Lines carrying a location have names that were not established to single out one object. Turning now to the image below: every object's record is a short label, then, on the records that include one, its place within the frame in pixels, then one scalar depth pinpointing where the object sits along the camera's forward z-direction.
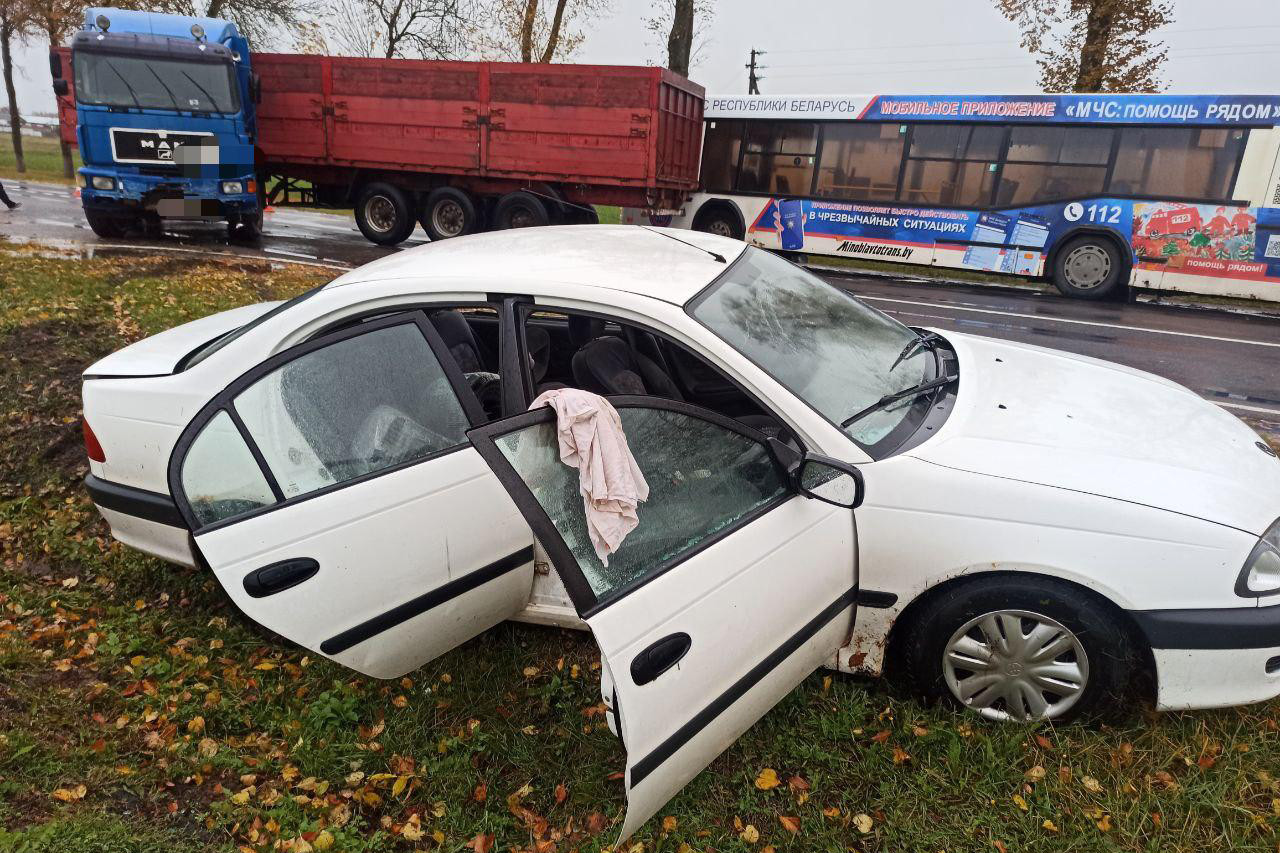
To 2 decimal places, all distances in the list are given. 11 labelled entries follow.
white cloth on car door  1.96
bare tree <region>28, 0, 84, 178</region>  22.41
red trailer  12.79
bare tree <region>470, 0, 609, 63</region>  21.64
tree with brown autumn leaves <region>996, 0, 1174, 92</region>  17.86
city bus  11.12
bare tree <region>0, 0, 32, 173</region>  23.58
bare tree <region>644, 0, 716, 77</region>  18.30
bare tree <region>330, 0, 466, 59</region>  25.16
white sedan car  2.09
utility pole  42.94
